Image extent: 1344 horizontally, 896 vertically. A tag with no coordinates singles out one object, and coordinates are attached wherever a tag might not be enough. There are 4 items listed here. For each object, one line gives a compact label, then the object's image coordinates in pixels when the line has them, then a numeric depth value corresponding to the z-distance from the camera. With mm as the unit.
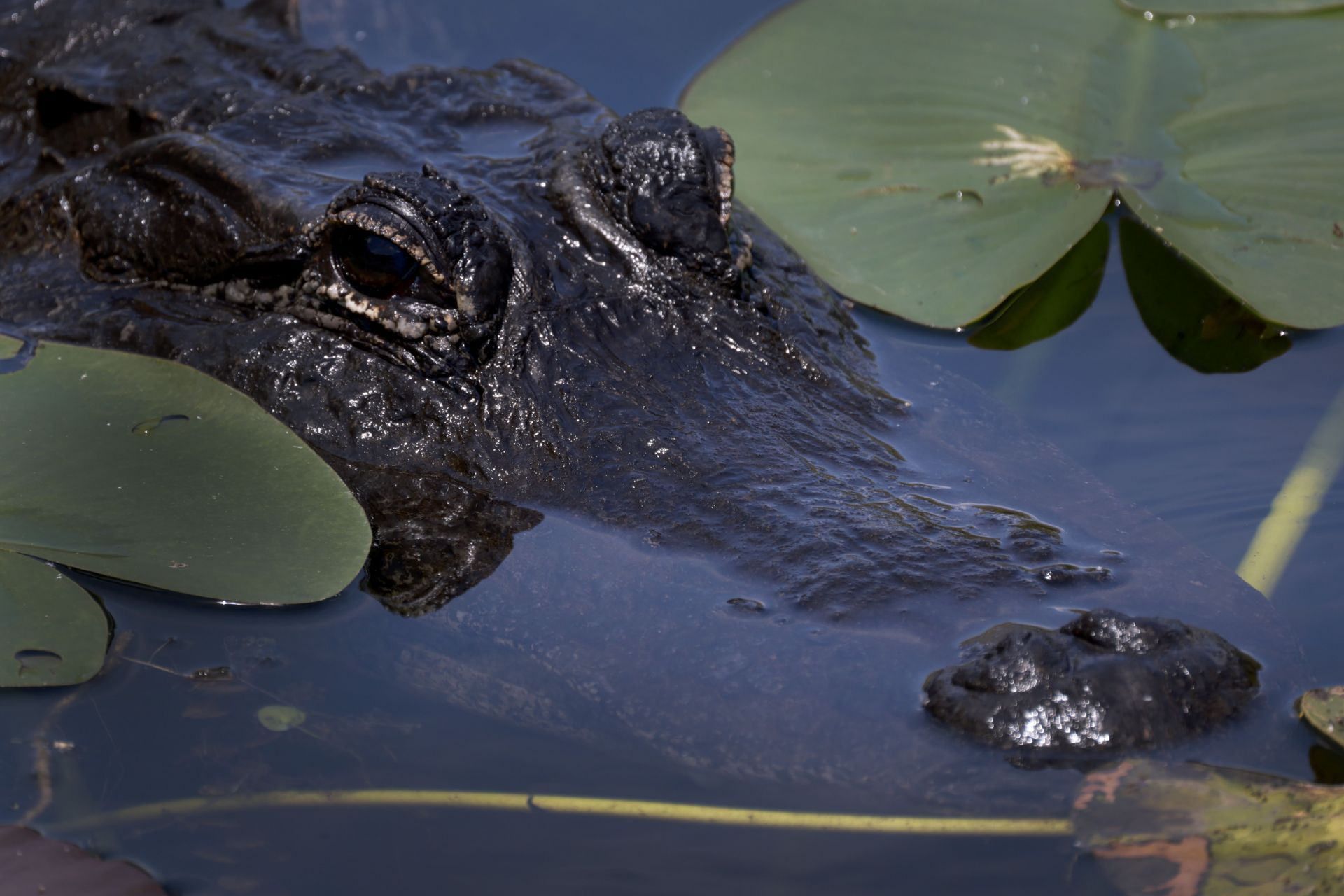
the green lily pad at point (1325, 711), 5016
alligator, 5176
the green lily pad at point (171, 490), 6020
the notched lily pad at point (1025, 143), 8977
